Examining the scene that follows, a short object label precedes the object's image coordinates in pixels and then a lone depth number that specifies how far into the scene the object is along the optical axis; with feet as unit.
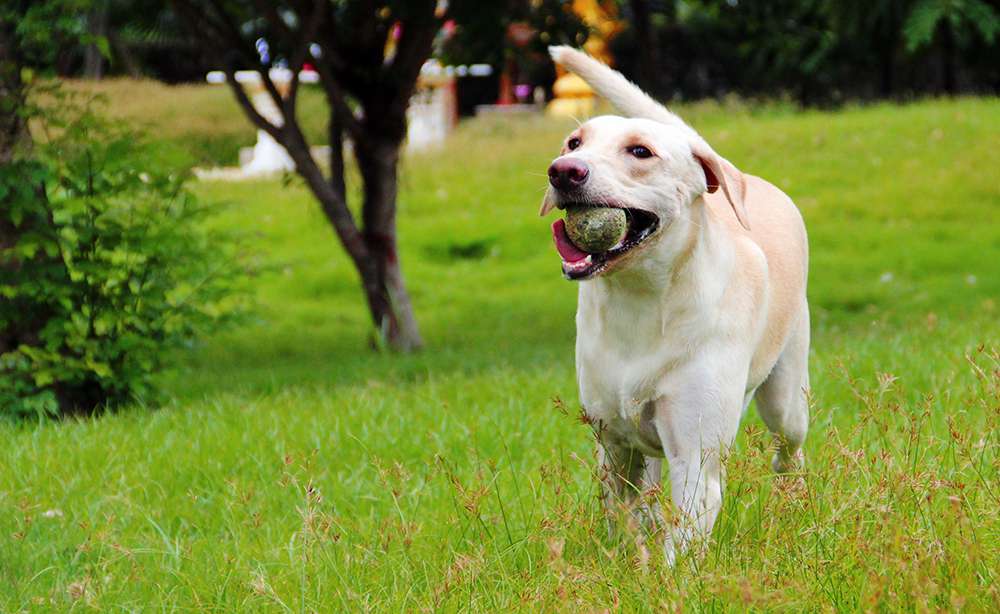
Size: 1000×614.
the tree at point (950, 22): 60.70
